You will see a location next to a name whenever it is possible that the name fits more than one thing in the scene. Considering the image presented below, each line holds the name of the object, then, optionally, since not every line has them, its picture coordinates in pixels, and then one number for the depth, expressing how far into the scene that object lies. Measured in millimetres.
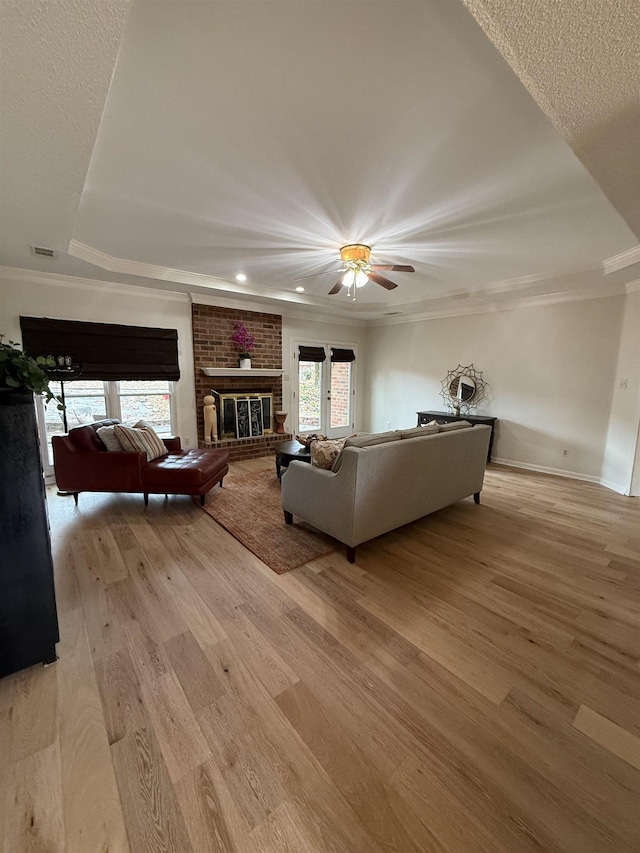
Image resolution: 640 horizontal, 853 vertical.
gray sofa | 2359
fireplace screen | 5238
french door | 6305
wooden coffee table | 3666
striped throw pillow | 3336
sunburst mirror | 5434
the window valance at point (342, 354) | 6665
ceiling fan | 3115
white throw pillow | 3299
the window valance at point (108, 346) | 3849
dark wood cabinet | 1454
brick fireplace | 4934
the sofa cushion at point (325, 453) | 2613
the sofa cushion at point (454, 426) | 3136
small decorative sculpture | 4945
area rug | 2537
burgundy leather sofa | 3207
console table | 5172
